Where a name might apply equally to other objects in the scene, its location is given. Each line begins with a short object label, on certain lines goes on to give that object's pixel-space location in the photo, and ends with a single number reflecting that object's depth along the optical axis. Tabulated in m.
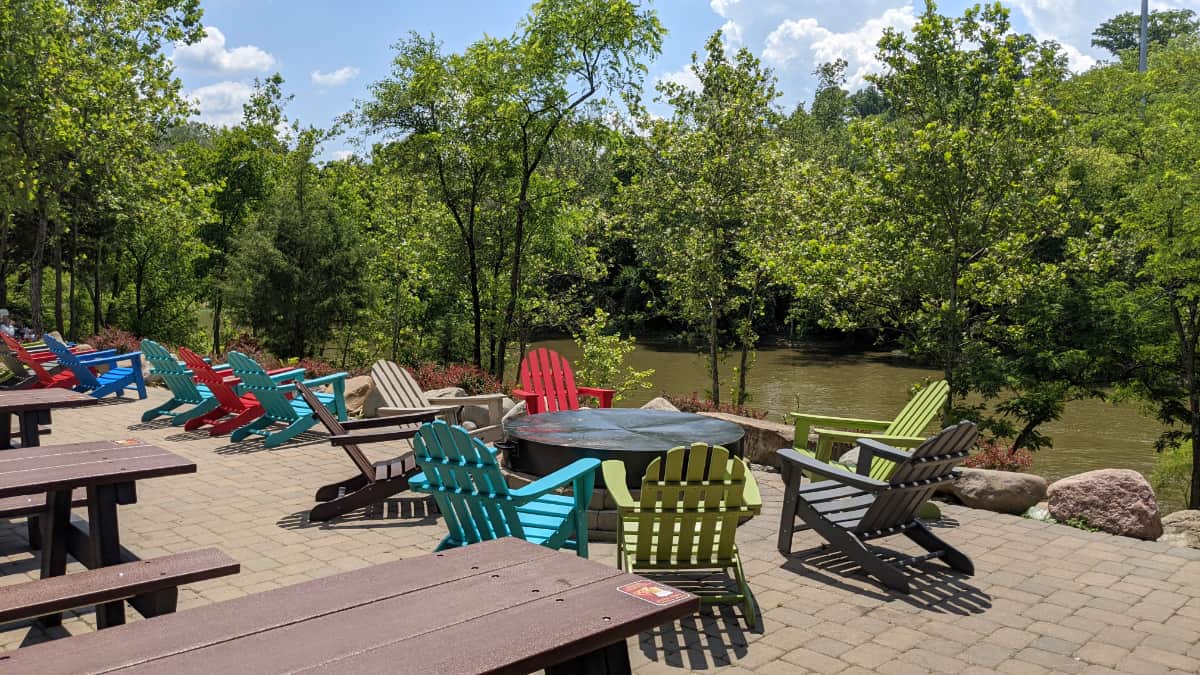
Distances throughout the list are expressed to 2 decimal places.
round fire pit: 5.66
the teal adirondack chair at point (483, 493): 4.01
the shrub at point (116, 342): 14.31
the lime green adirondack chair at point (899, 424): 6.25
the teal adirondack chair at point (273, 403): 8.21
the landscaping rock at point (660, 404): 9.43
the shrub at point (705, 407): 10.21
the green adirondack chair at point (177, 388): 9.44
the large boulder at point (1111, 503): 5.97
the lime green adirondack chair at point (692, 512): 4.23
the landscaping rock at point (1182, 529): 5.96
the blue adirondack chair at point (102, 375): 10.69
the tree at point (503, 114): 14.70
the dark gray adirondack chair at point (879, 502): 4.80
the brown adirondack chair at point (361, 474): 5.97
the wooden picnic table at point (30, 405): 5.58
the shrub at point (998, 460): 7.83
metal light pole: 31.77
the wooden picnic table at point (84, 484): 3.62
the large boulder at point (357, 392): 10.59
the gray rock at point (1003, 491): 6.55
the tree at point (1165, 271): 11.73
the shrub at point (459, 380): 11.57
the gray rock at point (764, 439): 7.96
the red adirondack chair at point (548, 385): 8.11
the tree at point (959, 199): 10.68
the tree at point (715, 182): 15.12
